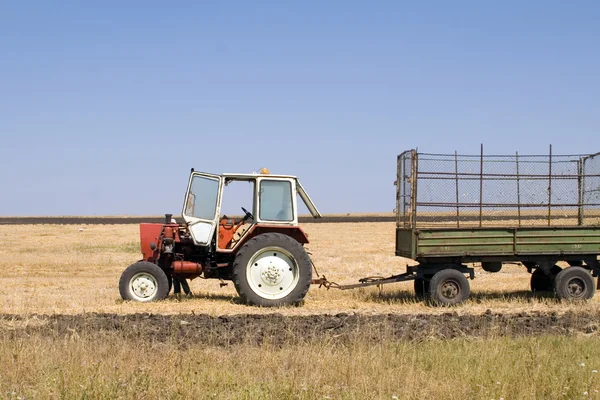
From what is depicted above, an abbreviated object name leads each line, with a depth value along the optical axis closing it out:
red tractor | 11.75
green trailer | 12.22
